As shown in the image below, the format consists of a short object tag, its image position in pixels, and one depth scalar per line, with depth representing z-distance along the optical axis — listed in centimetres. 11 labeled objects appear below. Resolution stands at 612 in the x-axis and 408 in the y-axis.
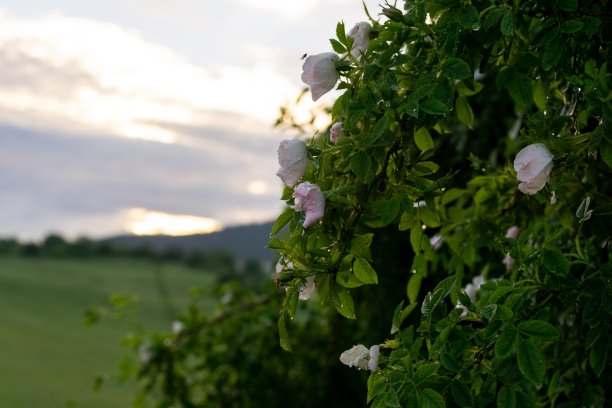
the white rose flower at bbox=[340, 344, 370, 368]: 64
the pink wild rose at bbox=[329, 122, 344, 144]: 66
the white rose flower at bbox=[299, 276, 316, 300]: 64
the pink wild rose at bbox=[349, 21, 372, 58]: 67
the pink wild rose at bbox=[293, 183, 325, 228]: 60
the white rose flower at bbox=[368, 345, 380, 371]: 62
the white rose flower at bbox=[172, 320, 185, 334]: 153
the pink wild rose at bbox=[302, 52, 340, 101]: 64
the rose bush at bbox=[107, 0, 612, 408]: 62
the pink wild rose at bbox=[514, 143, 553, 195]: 63
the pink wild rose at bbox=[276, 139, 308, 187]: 62
